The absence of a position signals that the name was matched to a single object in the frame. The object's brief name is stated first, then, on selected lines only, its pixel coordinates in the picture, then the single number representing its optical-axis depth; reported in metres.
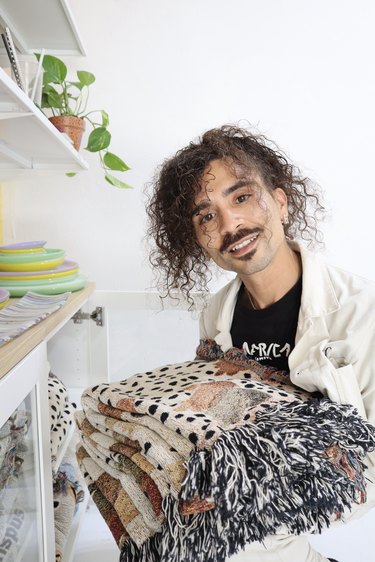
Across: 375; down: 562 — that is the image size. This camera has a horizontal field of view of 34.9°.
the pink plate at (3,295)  1.24
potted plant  1.86
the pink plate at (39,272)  1.61
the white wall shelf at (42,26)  1.67
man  1.11
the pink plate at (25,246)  1.65
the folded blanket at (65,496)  1.45
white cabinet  0.90
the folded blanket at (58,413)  1.43
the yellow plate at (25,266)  1.62
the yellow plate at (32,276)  1.60
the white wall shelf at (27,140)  1.11
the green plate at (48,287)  1.58
